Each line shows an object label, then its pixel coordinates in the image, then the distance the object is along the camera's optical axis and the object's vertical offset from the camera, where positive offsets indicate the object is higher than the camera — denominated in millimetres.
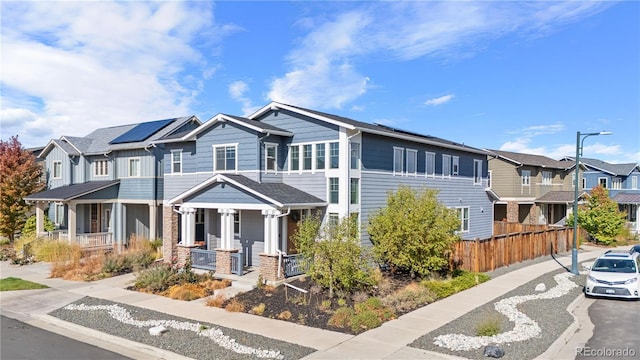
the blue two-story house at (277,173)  19688 +622
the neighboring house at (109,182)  27438 +243
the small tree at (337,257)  15188 -2461
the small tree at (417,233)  17747 -1929
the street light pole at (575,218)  20594 -1558
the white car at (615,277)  15758 -3321
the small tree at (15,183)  30484 +201
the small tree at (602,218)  34219 -2504
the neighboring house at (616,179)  47500 +716
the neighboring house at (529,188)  39500 -243
